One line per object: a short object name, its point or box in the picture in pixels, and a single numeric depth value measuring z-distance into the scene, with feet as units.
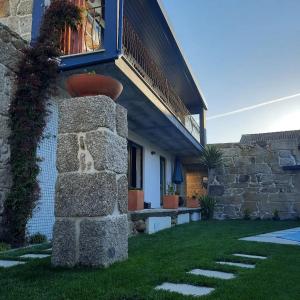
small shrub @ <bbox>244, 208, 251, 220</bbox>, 39.55
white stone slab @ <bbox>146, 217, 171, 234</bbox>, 22.13
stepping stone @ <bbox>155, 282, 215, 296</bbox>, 7.71
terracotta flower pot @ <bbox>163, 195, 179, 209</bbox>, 33.06
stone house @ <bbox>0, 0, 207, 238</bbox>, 17.99
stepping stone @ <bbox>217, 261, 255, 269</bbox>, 11.06
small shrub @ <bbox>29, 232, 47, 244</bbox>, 17.44
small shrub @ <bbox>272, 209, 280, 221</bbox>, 38.14
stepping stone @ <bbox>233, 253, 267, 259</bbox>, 13.13
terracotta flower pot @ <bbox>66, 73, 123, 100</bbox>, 11.05
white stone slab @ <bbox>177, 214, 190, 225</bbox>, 31.38
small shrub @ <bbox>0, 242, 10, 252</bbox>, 14.86
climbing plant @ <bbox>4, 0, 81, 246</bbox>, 16.53
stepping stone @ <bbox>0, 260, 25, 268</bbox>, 10.61
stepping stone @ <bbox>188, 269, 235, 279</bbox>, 9.48
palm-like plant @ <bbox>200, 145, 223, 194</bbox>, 41.37
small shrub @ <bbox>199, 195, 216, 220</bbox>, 40.83
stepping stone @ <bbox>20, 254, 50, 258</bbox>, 12.32
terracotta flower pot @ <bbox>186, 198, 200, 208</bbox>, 41.16
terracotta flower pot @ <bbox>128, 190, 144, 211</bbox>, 24.77
